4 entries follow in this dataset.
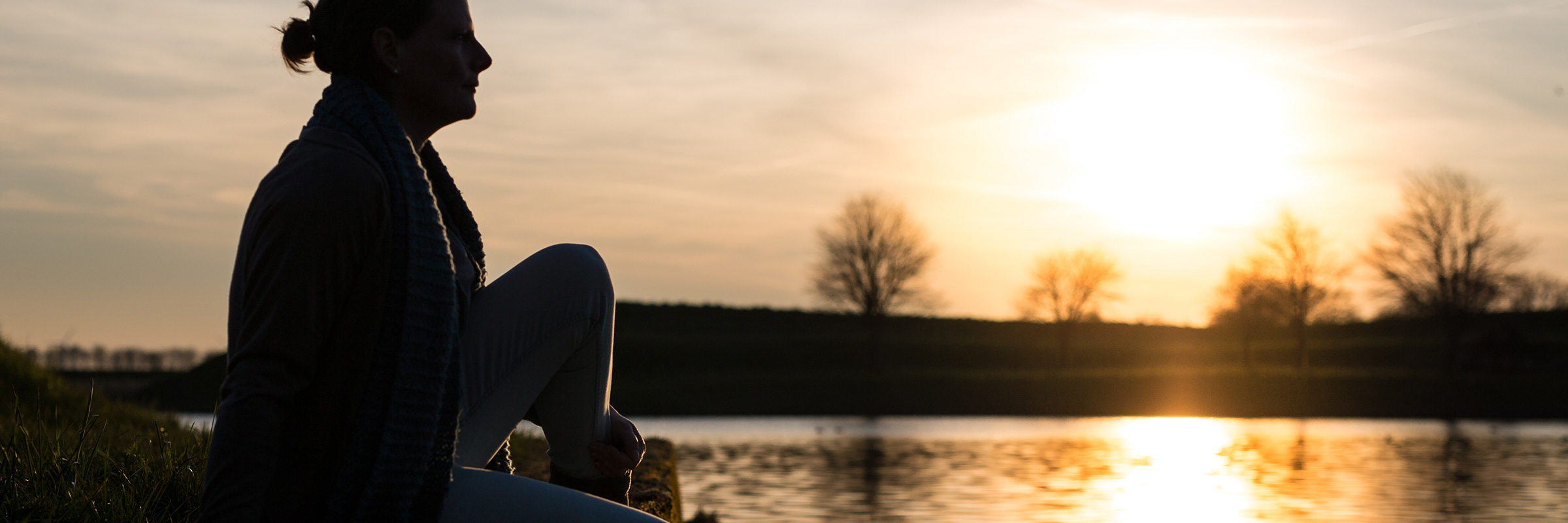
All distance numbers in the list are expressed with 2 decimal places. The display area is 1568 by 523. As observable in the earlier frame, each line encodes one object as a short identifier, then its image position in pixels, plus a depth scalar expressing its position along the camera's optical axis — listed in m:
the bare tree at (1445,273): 38.44
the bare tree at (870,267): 45.62
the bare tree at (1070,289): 50.62
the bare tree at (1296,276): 43.03
